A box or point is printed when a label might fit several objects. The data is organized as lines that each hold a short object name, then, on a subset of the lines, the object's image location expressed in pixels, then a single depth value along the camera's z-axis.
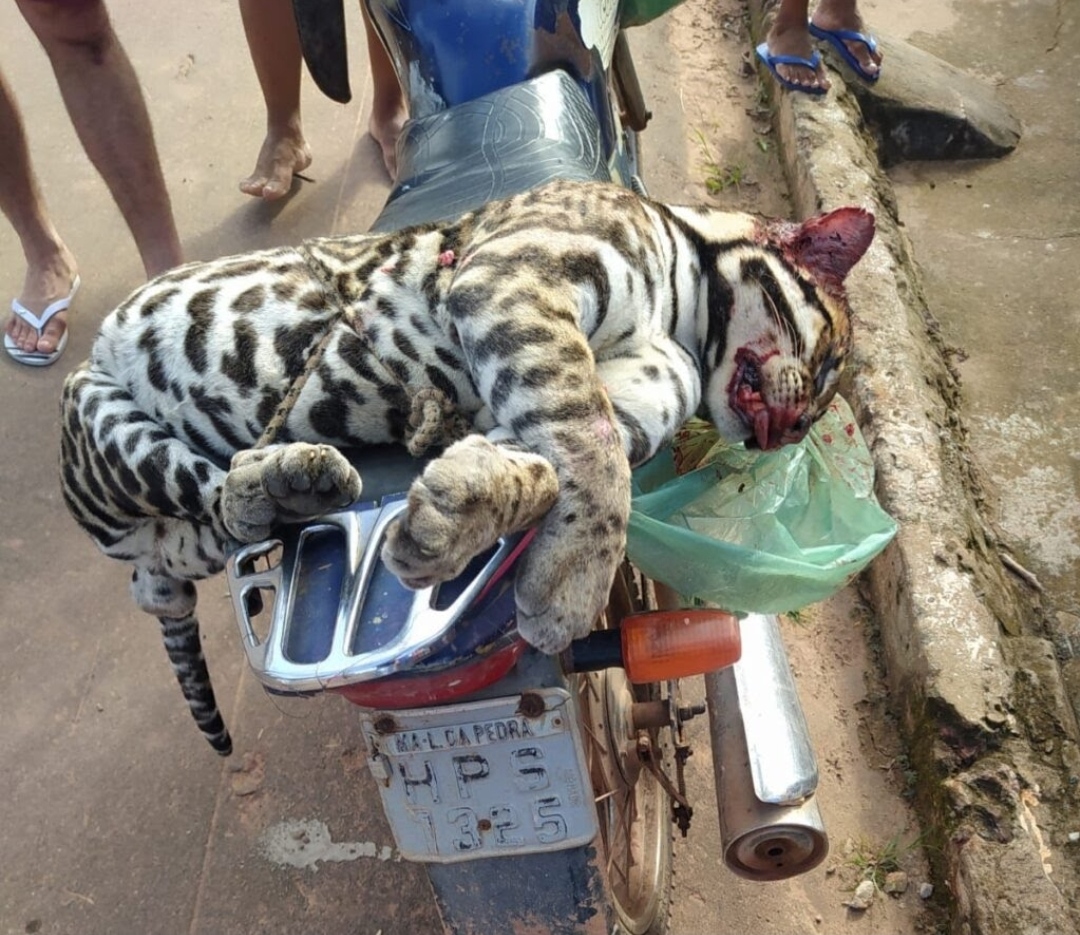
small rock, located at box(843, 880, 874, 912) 2.47
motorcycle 1.43
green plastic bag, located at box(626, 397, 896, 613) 1.73
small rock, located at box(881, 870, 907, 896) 2.50
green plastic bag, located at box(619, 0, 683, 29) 2.97
